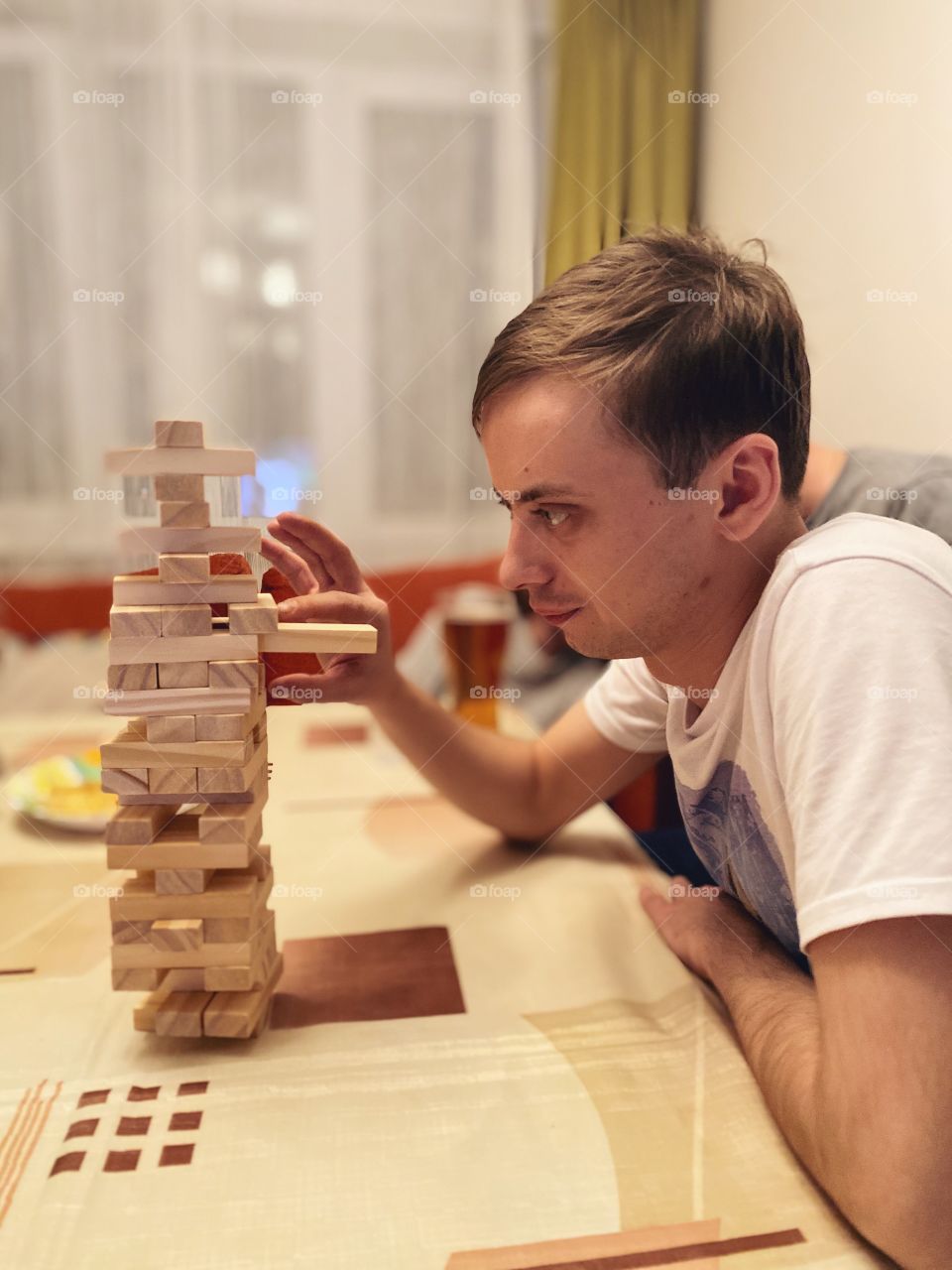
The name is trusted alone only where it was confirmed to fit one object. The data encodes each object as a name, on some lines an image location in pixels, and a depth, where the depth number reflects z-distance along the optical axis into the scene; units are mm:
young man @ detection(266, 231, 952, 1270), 471
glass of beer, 1229
